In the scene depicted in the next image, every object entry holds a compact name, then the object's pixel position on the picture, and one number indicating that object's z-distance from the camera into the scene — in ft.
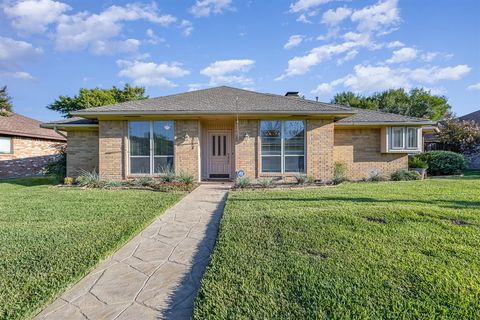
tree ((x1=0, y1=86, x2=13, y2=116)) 49.24
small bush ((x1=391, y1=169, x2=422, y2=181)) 36.81
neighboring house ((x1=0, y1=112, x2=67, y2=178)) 52.75
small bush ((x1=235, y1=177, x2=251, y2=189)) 30.50
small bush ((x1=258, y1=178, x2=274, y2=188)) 30.83
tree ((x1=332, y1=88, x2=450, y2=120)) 101.60
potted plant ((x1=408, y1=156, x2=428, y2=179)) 41.29
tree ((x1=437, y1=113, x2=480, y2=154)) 60.75
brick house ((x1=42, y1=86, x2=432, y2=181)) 34.30
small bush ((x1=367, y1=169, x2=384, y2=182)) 36.64
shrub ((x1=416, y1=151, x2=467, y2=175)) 47.06
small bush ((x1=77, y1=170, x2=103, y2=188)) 32.89
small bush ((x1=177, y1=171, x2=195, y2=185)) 32.01
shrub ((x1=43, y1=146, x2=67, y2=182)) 39.55
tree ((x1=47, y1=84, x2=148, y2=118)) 86.28
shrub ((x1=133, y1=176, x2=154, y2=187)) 32.71
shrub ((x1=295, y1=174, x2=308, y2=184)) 33.06
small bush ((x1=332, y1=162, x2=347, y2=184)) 33.55
